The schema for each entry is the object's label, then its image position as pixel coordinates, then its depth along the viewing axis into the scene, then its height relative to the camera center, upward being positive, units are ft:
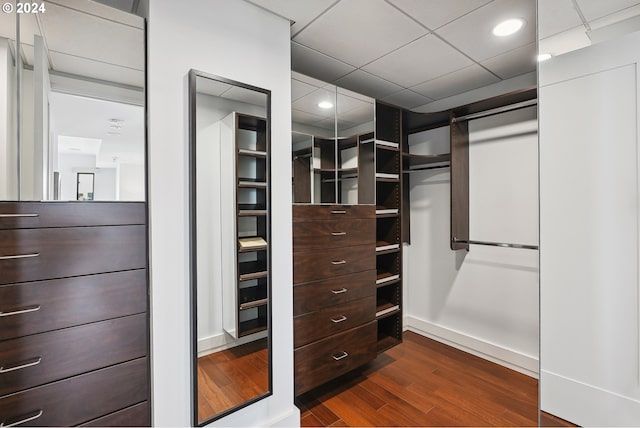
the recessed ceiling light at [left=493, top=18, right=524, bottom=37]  5.95 +3.96
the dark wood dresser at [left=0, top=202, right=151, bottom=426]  3.66 -1.36
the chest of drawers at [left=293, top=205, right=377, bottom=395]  6.30 -1.81
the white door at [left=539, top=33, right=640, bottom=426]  2.64 -0.20
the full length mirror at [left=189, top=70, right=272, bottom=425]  4.79 -0.51
